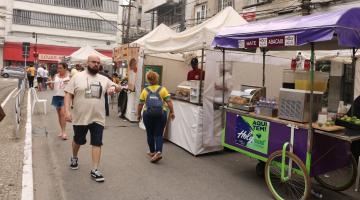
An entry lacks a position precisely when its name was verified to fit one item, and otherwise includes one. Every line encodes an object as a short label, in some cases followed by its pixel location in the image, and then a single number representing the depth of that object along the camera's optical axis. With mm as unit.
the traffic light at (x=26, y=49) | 27845
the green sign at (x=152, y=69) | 11023
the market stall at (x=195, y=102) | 7496
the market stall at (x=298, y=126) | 4738
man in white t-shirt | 5621
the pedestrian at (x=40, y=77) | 23219
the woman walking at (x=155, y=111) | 6656
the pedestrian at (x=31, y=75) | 23984
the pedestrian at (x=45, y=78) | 23953
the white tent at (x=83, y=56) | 21812
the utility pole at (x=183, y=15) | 28219
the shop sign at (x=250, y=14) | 18395
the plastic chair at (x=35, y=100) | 12427
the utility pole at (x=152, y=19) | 39969
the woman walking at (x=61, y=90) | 8586
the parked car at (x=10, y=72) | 39438
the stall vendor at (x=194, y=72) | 8942
